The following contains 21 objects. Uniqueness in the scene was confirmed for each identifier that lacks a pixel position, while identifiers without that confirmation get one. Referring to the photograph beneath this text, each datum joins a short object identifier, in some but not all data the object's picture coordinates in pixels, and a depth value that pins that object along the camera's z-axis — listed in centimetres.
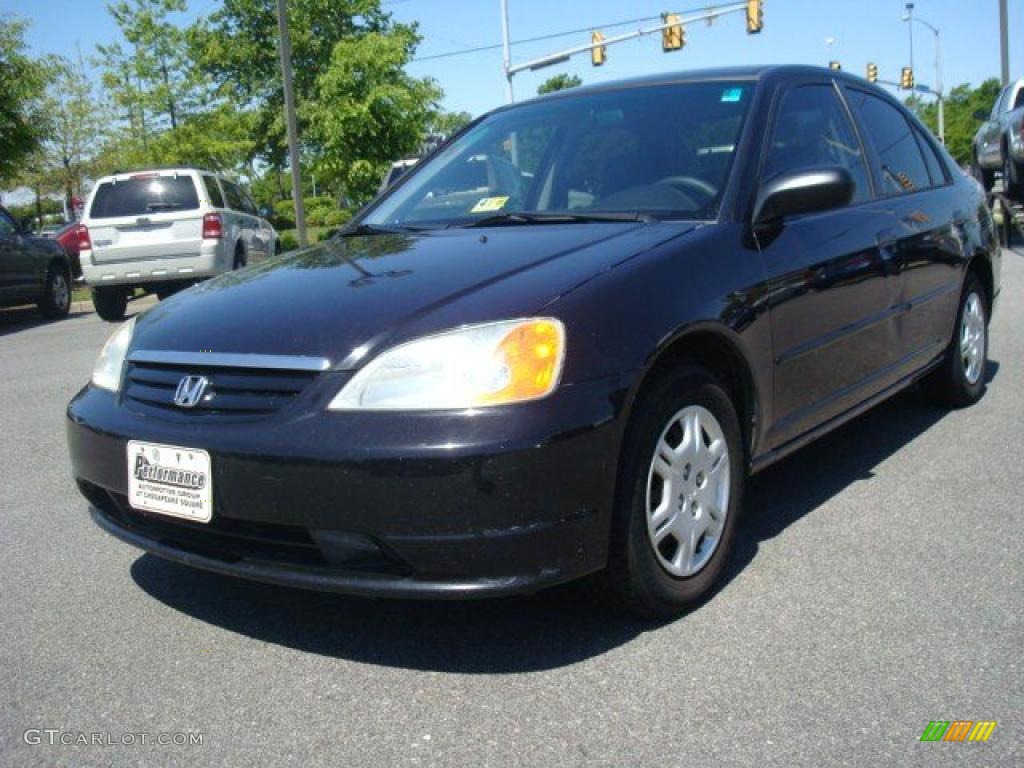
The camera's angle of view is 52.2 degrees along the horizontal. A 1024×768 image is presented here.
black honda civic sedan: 252
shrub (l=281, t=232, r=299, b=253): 2828
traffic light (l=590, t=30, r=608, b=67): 2662
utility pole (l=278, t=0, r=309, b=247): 1922
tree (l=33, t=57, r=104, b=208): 3762
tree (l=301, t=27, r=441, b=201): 2812
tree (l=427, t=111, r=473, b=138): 5153
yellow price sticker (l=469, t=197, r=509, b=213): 382
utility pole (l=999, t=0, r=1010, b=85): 2647
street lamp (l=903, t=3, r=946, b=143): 4987
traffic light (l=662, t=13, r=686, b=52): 2630
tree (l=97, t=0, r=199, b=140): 2834
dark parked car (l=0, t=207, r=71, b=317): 1305
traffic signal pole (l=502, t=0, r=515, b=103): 3005
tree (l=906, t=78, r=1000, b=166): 6550
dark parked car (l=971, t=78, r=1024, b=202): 1317
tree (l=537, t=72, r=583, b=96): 9288
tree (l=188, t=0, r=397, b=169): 3903
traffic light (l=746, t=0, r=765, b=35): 2436
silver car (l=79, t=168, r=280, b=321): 1311
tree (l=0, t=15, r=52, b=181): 1805
